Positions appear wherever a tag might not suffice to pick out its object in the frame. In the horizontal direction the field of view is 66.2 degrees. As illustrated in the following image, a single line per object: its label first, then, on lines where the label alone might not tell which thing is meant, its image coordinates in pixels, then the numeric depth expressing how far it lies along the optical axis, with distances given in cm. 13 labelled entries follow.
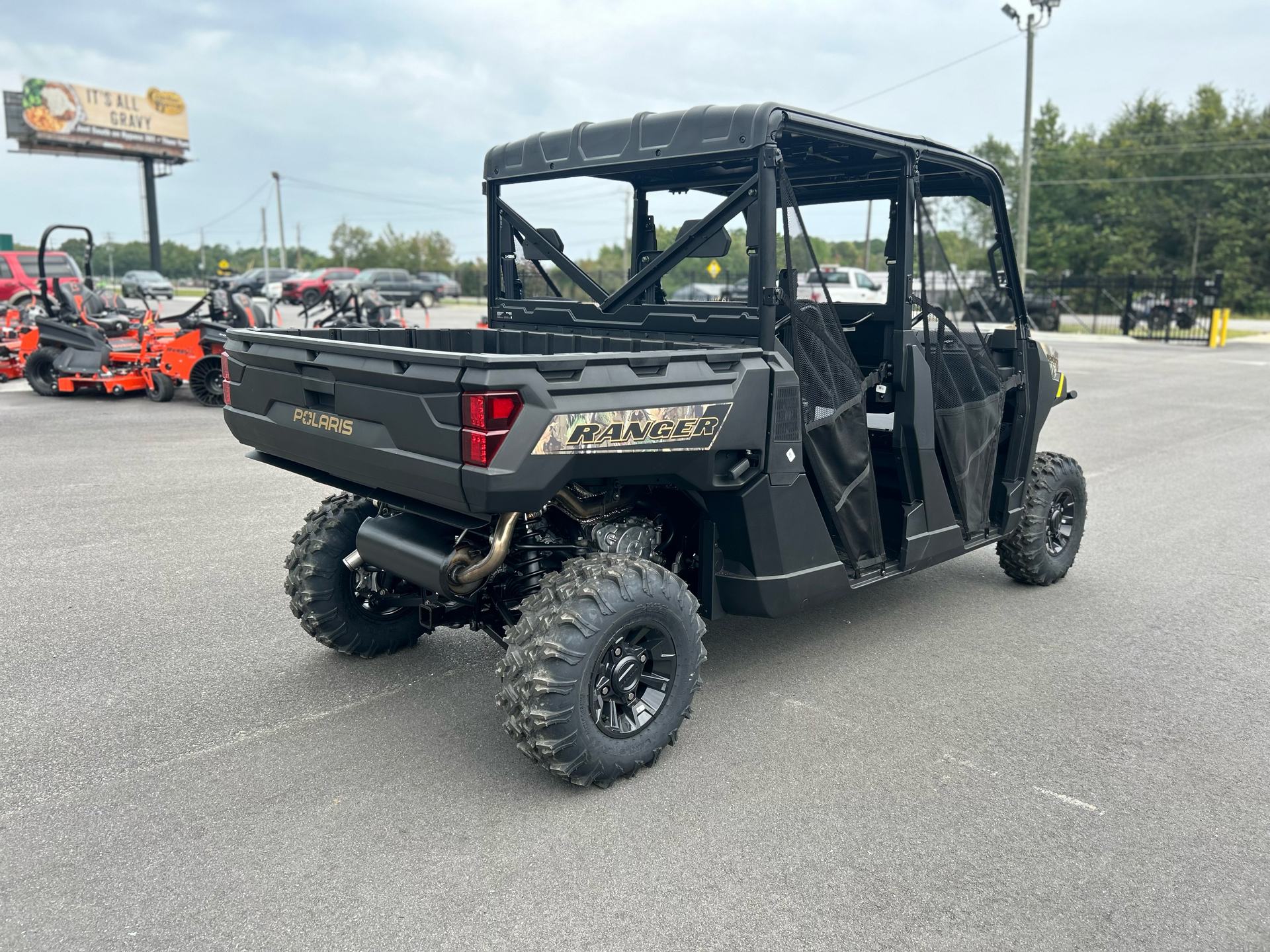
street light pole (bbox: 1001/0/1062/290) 2642
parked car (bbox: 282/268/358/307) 3984
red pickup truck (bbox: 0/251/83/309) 2188
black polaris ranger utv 324
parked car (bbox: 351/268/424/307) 4056
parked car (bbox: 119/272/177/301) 4434
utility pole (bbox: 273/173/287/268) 6606
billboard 6231
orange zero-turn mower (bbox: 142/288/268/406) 1277
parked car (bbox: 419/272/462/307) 4438
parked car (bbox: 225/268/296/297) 4203
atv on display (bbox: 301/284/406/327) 1492
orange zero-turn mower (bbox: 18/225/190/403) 1326
